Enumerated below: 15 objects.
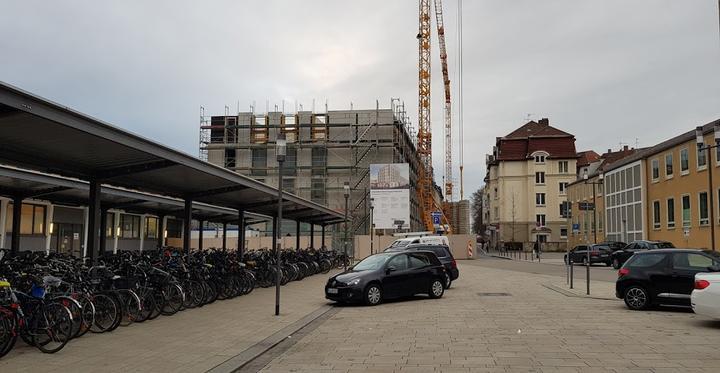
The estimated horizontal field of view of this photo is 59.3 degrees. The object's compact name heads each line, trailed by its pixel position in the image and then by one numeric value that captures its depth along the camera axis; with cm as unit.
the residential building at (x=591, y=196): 5966
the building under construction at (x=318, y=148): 6200
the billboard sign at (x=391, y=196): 5062
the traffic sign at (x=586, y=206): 2167
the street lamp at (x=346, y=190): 3064
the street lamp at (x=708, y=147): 2312
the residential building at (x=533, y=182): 8381
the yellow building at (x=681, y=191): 3716
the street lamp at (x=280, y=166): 1445
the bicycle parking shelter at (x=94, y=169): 990
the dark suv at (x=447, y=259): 2212
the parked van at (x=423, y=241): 2929
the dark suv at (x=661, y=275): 1384
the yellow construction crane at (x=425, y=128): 7400
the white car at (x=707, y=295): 1095
